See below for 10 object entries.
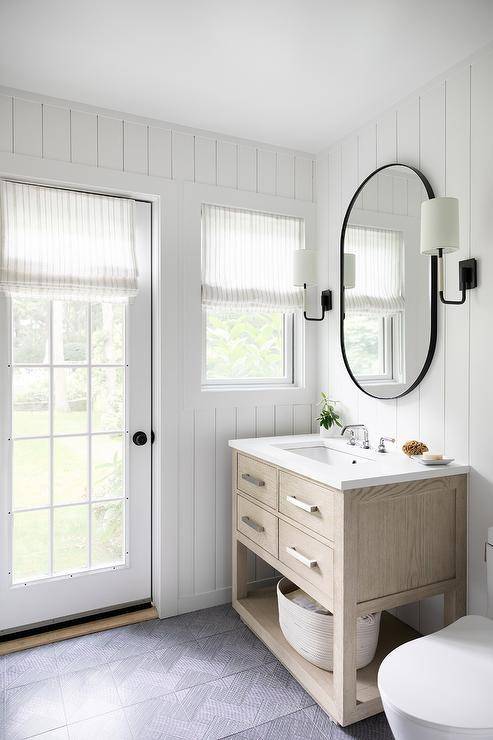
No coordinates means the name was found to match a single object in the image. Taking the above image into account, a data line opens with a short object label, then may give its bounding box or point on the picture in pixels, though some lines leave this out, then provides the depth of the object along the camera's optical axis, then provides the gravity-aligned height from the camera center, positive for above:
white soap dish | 1.93 -0.37
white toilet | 1.23 -0.87
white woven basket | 1.95 -1.08
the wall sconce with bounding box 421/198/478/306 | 1.85 +0.51
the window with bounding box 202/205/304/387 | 2.65 +0.37
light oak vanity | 1.75 -0.68
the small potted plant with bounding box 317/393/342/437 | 2.65 -0.29
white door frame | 2.50 -0.05
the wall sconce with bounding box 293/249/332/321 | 2.57 +0.51
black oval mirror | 2.14 +0.36
